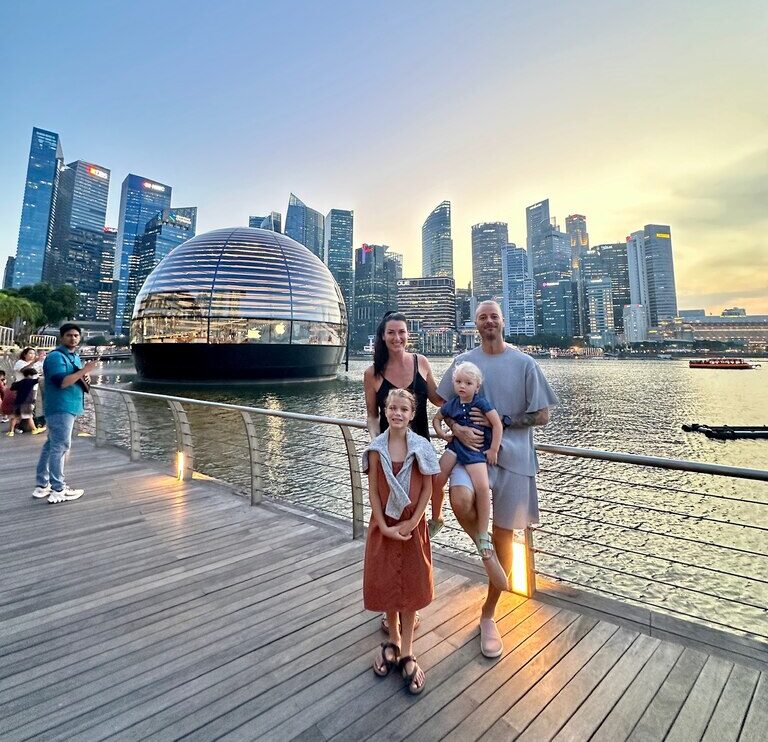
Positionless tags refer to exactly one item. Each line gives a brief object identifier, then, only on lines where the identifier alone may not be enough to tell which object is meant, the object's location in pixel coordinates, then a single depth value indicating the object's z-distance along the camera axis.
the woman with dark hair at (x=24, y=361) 8.23
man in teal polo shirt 4.31
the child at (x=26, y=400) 8.41
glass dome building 33.00
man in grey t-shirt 2.26
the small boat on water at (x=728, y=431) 16.58
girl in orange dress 1.97
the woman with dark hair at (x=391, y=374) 2.37
